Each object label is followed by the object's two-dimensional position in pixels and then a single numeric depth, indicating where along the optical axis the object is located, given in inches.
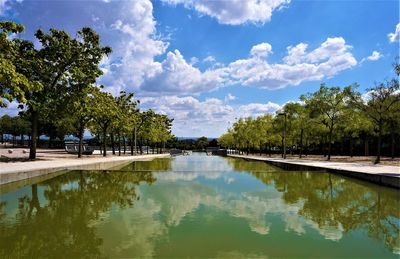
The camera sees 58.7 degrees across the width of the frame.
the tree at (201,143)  4853.8
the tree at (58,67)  1046.4
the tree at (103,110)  1422.2
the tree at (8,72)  591.5
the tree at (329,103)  1606.8
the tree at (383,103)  1250.6
